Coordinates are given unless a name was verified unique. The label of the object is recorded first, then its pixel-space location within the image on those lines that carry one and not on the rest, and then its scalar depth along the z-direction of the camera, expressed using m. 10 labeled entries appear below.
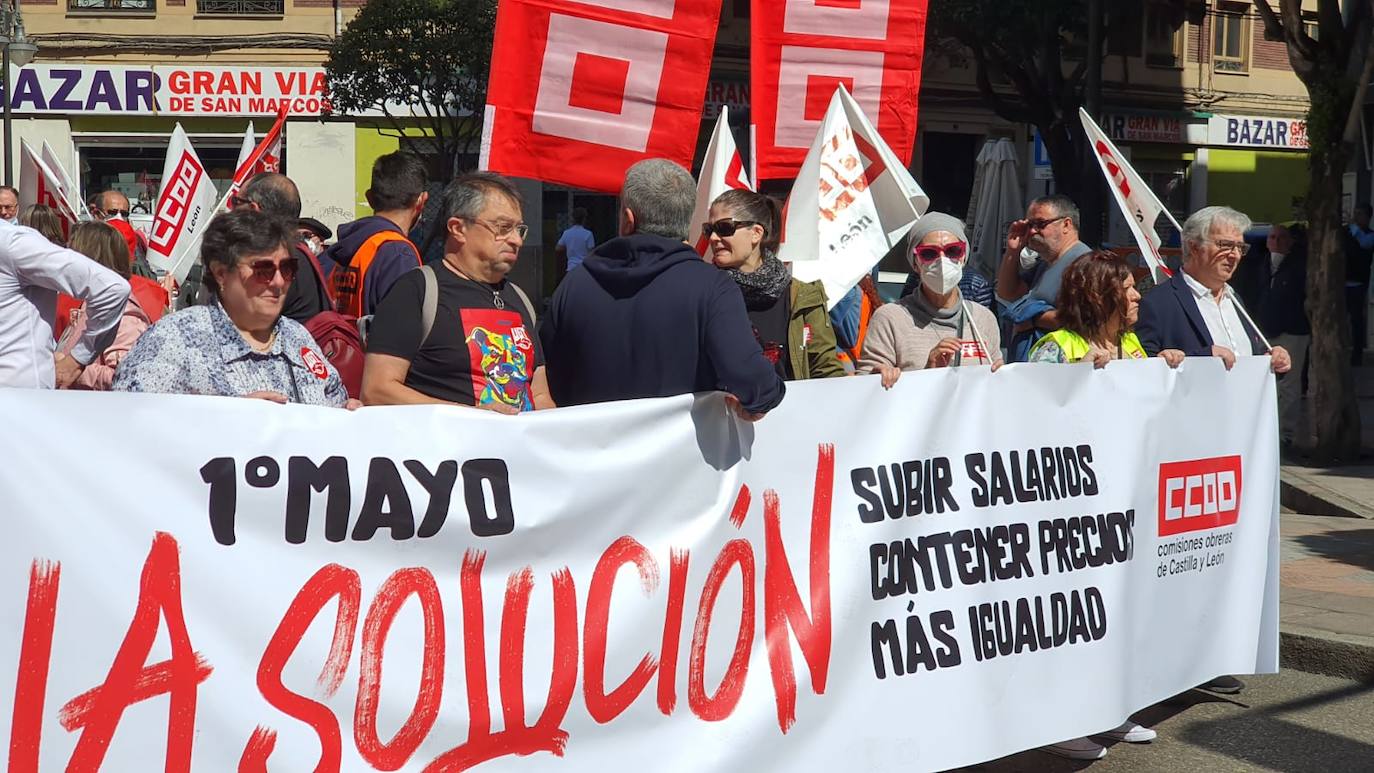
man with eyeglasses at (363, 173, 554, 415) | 4.21
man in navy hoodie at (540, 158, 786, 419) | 4.10
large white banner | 3.25
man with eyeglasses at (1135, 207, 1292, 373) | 5.94
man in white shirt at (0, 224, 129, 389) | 4.49
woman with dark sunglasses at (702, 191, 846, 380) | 5.05
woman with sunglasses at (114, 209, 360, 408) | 3.79
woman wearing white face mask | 5.46
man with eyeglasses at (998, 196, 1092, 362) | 6.17
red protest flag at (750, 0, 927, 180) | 6.52
